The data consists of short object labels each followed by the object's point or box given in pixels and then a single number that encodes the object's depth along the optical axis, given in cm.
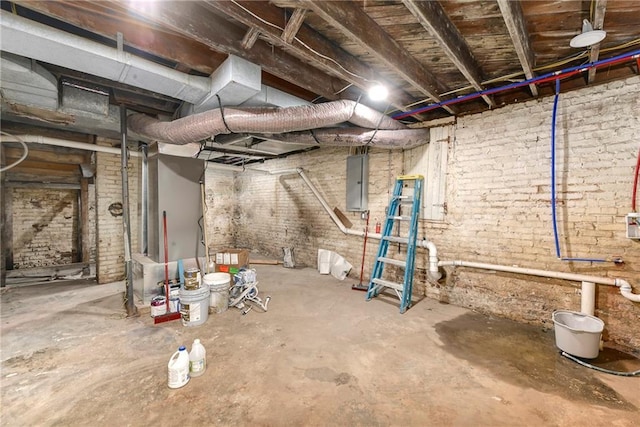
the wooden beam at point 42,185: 437
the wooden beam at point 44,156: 403
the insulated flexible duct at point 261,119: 249
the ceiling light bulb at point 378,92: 246
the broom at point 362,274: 395
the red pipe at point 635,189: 221
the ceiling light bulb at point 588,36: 169
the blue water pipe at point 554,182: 252
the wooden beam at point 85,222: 489
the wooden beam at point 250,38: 183
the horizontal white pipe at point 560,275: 228
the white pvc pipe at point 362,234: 337
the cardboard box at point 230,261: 392
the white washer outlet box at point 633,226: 223
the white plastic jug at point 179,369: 181
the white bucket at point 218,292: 300
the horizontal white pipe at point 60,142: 321
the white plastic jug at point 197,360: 195
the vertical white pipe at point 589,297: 242
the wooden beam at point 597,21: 152
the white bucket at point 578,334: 212
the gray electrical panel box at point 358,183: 430
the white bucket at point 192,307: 270
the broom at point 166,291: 278
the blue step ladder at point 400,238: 328
